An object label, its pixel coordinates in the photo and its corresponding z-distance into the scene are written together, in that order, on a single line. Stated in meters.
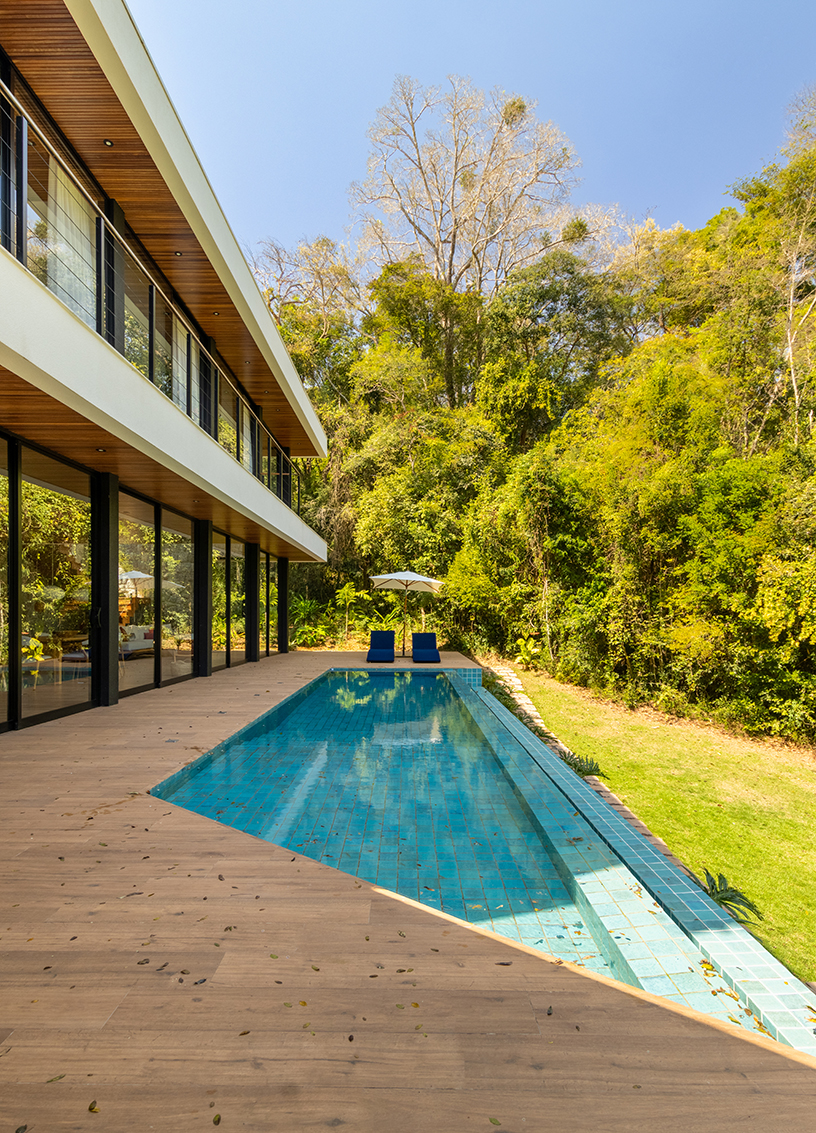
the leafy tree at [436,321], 21.23
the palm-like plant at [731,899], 3.59
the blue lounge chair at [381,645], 13.45
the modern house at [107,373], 4.55
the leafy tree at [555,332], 19.48
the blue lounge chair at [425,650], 13.18
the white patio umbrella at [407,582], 14.12
